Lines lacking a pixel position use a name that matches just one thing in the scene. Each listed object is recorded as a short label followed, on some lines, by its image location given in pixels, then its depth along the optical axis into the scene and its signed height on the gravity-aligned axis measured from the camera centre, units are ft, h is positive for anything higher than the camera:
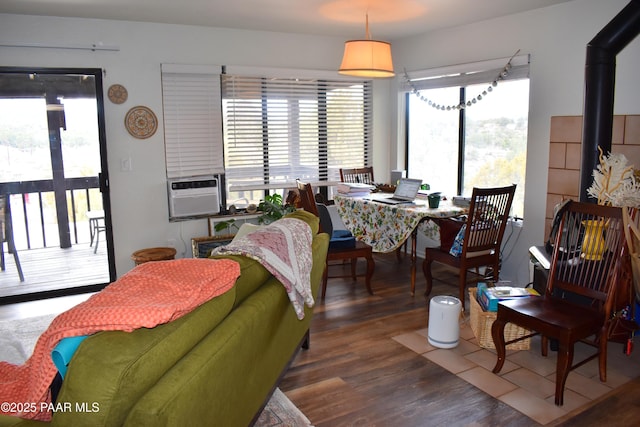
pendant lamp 13.01 +2.31
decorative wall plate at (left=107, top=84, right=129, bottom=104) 15.16 +1.74
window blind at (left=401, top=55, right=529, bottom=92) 14.56 +2.27
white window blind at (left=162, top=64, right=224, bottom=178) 15.97 +0.99
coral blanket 4.39 -1.45
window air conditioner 16.16 -1.47
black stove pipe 10.57 +1.09
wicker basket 10.88 -4.01
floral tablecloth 13.43 -2.03
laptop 14.82 -1.36
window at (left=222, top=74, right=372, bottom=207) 17.24 +0.62
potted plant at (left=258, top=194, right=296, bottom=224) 16.69 -1.96
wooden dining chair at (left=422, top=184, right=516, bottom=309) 12.53 -2.24
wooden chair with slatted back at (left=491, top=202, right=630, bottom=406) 8.60 -2.66
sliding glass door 14.70 -0.77
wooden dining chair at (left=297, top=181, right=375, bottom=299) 14.11 -2.75
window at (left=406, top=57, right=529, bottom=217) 15.15 +0.46
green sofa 4.10 -2.01
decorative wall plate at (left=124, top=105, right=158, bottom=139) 15.47 +0.89
